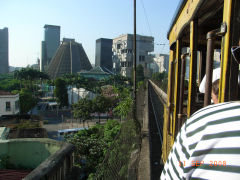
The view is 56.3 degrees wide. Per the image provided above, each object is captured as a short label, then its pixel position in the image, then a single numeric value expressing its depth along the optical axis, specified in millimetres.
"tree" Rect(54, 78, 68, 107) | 39938
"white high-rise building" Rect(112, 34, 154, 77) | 86000
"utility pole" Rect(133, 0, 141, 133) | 9222
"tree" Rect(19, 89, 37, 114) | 31375
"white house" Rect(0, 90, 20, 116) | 27625
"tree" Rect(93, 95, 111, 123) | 29016
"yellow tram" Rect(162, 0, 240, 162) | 1080
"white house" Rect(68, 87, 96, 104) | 42688
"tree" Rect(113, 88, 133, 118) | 11422
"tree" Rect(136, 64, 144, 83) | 64412
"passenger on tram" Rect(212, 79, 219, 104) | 1281
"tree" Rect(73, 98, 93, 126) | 28344
